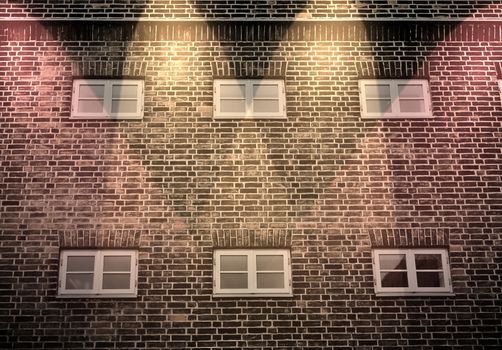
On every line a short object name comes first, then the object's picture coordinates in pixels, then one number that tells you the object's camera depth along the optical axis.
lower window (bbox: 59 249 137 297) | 8.84
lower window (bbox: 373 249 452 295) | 8.96
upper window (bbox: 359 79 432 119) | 9.80
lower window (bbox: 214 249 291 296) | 8.90
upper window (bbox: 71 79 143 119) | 9.66
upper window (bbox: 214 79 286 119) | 9.74
